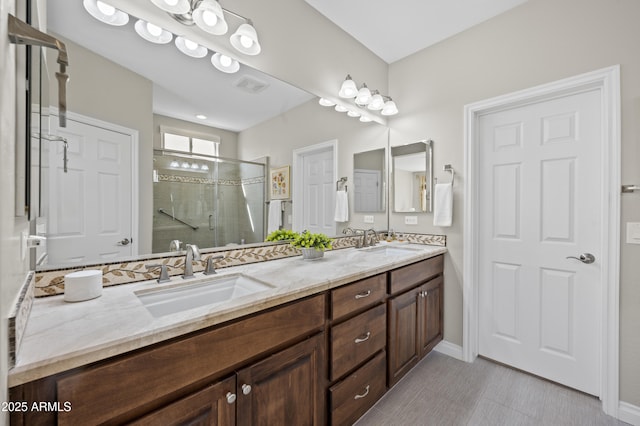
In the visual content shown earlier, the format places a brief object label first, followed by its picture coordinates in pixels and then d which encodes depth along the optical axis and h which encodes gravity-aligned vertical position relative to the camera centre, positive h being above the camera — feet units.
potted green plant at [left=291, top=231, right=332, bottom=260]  5.96 -0.72
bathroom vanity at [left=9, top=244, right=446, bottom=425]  2.24 -1.48
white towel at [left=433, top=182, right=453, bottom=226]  7.58 +0.24
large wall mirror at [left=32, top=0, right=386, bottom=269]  3.69 +1.75
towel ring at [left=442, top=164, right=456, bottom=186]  7.64 +1.23
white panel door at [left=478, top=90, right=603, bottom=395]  6.07 -0.57
